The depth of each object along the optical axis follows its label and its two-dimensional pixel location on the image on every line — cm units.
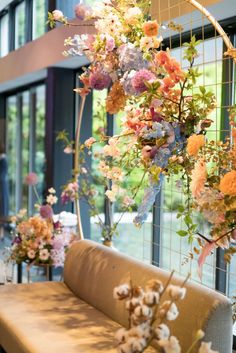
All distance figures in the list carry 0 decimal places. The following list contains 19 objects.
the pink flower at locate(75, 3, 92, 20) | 321
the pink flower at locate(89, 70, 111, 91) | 298
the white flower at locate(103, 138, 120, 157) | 292
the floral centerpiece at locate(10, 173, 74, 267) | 428
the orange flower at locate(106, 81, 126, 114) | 292
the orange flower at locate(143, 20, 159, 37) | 252
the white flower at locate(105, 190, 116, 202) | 317
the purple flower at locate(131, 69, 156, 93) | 257
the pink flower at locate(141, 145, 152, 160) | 254
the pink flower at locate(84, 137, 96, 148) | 301
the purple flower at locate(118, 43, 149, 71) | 278
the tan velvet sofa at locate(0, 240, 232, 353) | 247
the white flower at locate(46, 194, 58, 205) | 447
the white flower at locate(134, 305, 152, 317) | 154
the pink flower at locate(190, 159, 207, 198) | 212
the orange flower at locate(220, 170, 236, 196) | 196
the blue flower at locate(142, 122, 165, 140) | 251
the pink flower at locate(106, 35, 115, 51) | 286
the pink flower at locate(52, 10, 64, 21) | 309
